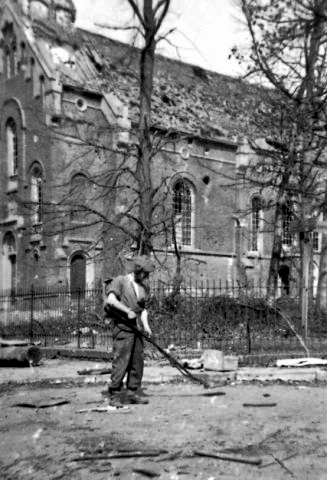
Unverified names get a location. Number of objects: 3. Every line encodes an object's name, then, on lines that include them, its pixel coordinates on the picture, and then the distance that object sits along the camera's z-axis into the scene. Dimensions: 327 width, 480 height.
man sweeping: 8.31
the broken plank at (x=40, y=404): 8.28
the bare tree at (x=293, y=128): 8.19
